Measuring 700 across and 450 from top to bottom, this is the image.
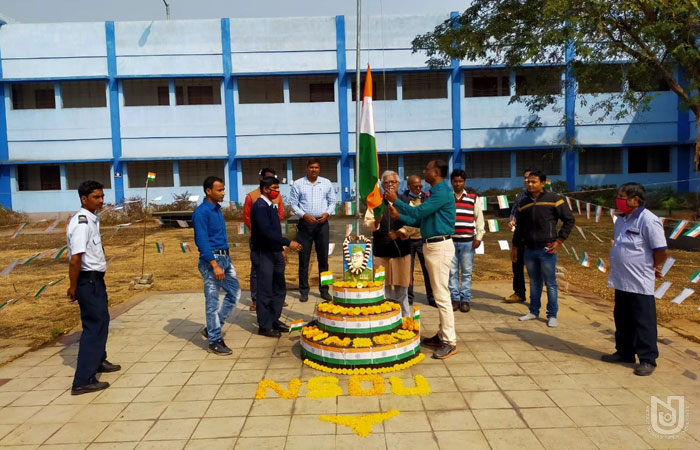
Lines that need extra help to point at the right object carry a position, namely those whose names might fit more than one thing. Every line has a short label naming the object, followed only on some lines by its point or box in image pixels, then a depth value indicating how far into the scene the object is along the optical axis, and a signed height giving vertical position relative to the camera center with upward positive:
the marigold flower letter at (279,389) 4.24 -1.71
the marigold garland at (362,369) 4.70 -1.70
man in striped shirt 6.79 -0.74
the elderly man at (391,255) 5.74 -0.79
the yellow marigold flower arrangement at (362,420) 3.60 -1.72
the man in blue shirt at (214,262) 5.16 -0.76
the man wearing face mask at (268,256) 5.76 -0.79
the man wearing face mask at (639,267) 4.55 -0.79
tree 11.70 +3.72
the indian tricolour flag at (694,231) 5.80 -0.62
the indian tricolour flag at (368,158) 5.04 +0.27
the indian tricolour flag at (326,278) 5.56 -1.01
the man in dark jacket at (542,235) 6.15 -0.65
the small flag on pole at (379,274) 5.27 -0.92
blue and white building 23.09 +3.29
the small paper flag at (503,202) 8.63 -0.35
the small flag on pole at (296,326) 5.50 -1.50
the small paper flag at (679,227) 6.41 -0.62
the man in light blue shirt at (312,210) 7.46 -0.35
